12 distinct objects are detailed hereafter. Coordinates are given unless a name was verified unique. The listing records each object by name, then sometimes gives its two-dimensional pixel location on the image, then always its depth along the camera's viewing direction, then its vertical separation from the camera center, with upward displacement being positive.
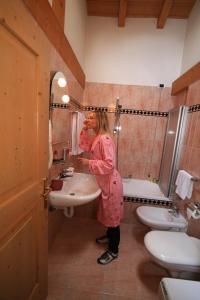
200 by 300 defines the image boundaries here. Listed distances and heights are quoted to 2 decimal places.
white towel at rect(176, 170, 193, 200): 1.84 -0.58
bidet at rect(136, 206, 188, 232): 1.83 -0.99
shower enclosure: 2.22 -0.21
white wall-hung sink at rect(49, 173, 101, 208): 1.33 -0.59
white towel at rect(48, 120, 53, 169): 1.39 -0.25
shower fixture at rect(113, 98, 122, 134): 2.87 +0.10
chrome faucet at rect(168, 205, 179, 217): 2.05 -0.97
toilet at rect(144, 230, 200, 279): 1.25 -0.93
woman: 1.59 -0.51
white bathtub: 2.38 -0.91
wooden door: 0.74 -0.23
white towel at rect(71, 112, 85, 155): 2.16 -0.06
